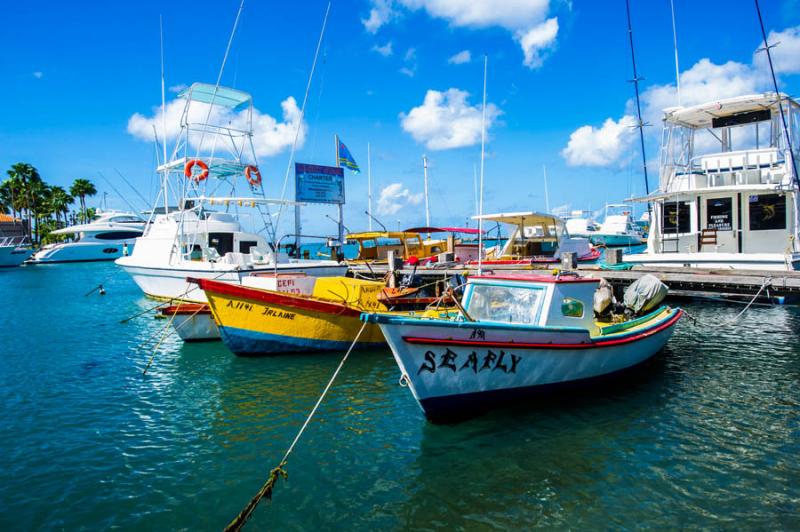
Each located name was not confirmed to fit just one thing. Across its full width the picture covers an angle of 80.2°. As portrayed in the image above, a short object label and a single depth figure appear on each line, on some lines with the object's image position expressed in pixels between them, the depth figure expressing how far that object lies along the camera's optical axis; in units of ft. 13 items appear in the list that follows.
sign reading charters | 77.41
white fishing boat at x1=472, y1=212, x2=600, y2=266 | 73.36
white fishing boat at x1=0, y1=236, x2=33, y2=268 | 188.33
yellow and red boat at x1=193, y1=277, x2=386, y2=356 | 39.83
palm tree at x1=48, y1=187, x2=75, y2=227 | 256.73
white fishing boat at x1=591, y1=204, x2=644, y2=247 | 240.53
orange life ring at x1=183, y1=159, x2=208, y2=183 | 67.62
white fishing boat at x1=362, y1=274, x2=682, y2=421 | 23.61
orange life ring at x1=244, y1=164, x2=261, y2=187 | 70.73
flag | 85.51
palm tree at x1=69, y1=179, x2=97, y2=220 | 264.42
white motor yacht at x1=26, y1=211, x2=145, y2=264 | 204.95
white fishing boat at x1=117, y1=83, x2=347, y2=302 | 64.49
